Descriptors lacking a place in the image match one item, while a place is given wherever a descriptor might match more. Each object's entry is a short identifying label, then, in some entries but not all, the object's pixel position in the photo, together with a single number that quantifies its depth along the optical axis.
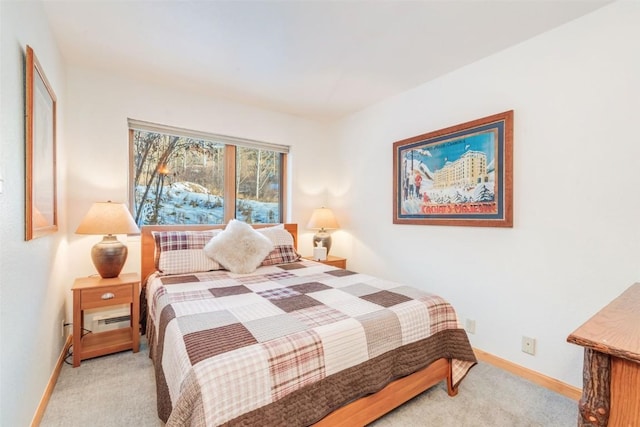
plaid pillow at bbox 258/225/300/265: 2.94
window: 2.98
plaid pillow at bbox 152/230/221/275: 2.51
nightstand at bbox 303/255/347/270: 3.42
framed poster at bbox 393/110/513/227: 2.21
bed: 1.09
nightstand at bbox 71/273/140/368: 2.15
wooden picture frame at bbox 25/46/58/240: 1.40
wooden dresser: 0.71
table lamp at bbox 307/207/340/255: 3.56
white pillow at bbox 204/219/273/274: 2.57
